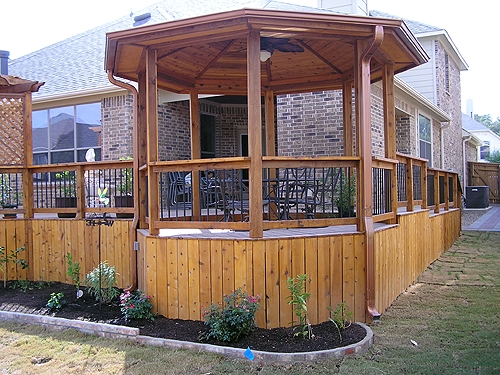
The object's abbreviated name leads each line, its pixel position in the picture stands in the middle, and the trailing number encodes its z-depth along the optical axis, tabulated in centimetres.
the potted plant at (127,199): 712
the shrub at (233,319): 442
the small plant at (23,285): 698
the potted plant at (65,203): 751
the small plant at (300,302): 438
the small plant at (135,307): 514
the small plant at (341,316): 462
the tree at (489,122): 6887
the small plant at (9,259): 720
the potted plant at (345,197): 709
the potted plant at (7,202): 770
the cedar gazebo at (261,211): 479
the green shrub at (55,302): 590
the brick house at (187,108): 916
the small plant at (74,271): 656
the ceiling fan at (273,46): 593
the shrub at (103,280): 601
